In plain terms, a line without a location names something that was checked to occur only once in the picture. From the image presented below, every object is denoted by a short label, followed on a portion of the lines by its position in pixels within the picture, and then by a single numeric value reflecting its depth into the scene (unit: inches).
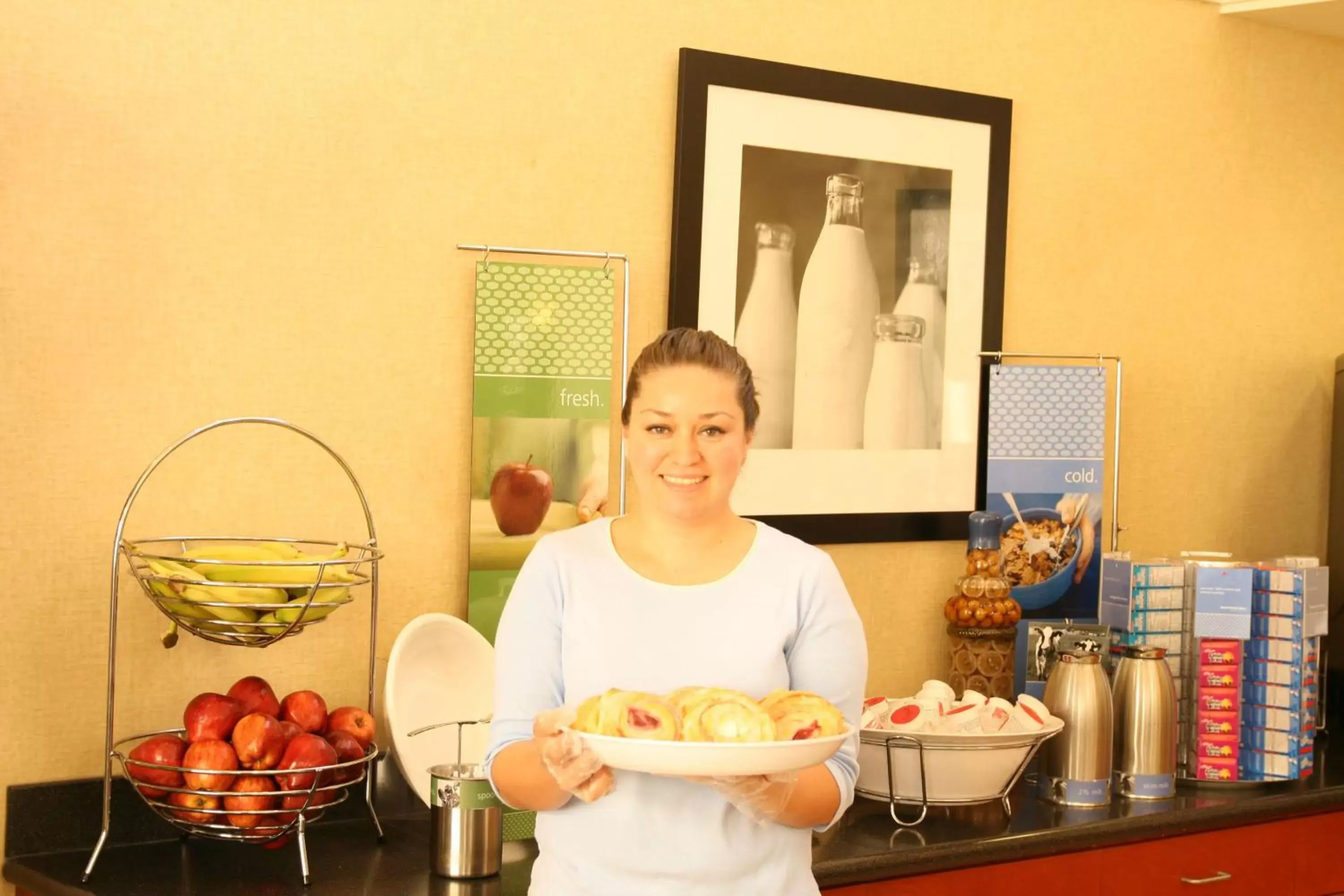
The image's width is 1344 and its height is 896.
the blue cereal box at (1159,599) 93.7
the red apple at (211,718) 68.1
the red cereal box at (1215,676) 92.6
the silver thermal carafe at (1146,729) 88.4
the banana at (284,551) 72.4
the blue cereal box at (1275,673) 92.6
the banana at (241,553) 72.1
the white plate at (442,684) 79.4
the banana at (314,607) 68.6
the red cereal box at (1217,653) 92.5
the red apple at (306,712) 71.3
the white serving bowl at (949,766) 82.3
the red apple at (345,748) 71.1
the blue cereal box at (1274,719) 91.6
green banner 82.3
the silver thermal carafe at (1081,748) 86.0
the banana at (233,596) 67.0
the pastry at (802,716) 53.7
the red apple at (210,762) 66.7
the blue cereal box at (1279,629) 93.1
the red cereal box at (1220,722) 92.4
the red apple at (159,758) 67.4
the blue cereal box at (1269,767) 91.8
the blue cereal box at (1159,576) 93.7
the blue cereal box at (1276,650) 93.0
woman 57.6
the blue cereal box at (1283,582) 93.1
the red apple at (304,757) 67.5
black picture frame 88.7
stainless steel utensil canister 68.8
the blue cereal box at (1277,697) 91.7
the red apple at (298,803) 67.9
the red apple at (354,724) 72.3
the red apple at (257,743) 67.4
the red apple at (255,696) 70.5
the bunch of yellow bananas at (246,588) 66.8
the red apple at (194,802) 67.6
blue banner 102.0
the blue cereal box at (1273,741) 91.7
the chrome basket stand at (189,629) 67.3
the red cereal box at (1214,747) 92.2
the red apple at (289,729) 69.1
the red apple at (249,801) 66.9
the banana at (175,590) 67.2
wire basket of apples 66.8
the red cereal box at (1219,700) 92.4
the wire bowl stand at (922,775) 81.4
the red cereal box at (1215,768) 92.1
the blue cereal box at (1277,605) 93.0
